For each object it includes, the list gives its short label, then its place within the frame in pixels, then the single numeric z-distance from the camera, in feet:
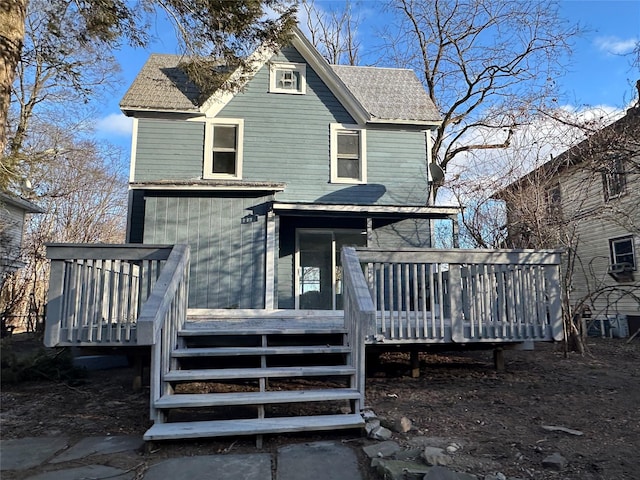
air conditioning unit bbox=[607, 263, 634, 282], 41.68
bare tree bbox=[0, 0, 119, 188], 19.56
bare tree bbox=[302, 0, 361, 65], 62.75
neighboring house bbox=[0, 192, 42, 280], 35.74
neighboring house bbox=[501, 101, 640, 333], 16.92
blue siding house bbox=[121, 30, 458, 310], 26.50
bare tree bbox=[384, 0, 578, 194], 46.34
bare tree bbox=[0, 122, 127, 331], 46.50
